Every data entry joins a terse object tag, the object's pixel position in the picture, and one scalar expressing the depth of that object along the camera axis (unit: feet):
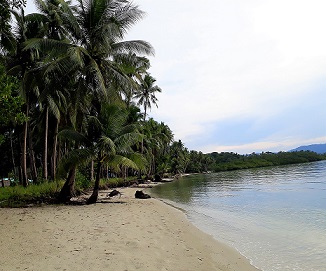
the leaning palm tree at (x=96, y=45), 47.05
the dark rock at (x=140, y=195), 57.30
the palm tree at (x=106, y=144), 43.19
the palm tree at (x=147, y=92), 137.00
